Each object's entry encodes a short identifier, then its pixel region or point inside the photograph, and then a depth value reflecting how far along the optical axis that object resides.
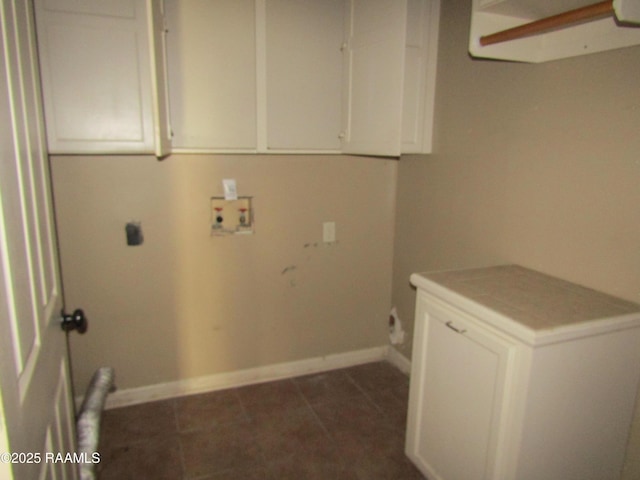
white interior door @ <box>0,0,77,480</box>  0.69
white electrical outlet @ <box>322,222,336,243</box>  2.67
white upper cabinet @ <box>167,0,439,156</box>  2.10
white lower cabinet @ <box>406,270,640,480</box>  1.34
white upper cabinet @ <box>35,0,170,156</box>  1.78
